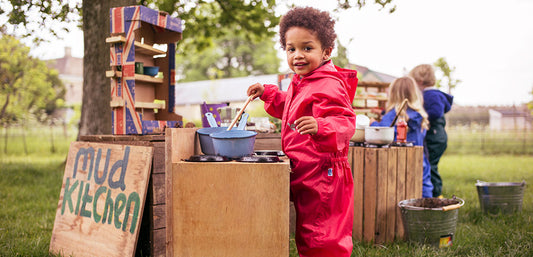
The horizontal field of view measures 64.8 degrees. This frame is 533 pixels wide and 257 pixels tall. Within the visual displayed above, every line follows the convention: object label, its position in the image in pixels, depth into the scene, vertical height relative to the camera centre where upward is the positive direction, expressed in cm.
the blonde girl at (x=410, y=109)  493 +20
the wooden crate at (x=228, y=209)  204 -41
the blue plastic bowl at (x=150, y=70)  379 +50
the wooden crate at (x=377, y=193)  376 -60
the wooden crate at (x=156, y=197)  300 -52
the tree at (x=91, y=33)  599 +134
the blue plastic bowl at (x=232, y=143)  217 -9
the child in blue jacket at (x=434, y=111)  547 +20
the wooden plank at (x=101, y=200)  293 -56
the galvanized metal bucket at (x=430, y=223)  361 -84
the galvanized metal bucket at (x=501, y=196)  491 -82
